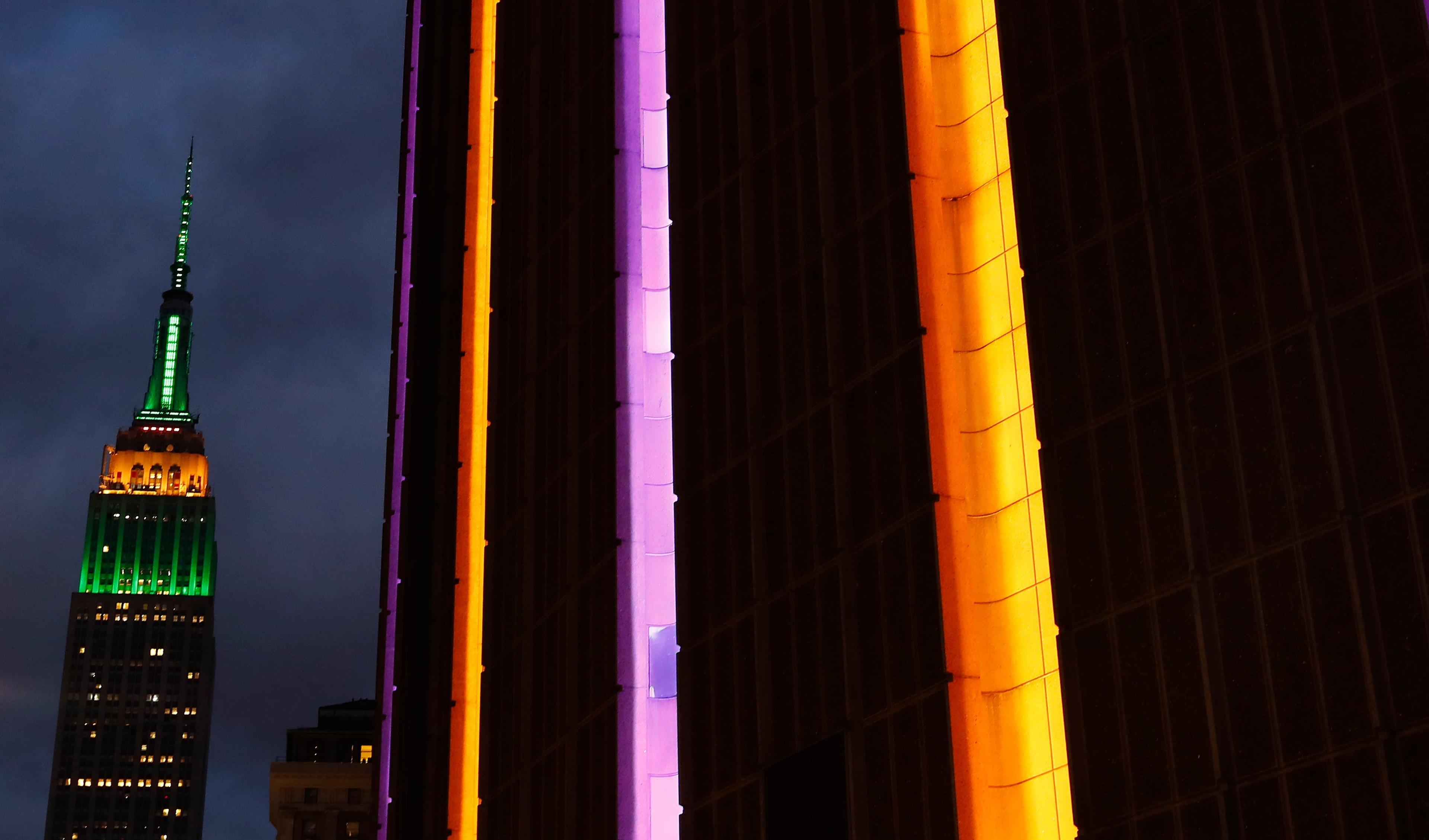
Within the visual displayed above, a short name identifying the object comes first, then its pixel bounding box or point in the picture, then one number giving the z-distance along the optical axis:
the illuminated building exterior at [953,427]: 25.27
